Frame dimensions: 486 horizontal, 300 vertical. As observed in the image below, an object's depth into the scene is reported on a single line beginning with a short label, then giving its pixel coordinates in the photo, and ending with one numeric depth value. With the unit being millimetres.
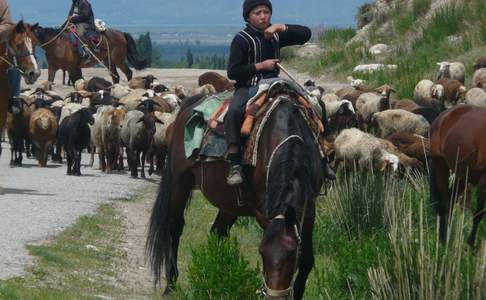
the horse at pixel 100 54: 41406
